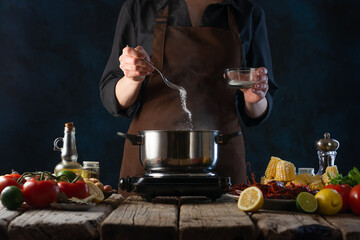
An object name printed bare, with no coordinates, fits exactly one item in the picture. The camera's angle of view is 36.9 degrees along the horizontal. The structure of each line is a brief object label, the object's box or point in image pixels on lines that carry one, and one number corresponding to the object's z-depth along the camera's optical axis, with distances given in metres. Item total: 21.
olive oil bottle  2.48
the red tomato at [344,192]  1.78
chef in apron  2.68
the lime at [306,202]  1.72
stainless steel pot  1.91
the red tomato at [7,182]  1.98
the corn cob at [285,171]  2.46
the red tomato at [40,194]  1.77
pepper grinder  2.82
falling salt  2.52
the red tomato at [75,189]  1.86
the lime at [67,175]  2.01
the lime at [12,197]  1.74
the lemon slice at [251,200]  1.70
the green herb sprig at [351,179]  1.97
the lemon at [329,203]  1.70
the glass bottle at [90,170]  2.56
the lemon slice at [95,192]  1.91
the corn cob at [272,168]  2.53
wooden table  1.44
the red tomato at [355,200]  1.72
